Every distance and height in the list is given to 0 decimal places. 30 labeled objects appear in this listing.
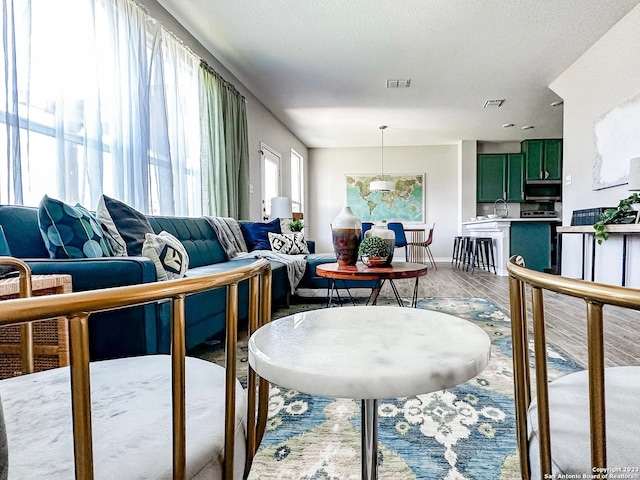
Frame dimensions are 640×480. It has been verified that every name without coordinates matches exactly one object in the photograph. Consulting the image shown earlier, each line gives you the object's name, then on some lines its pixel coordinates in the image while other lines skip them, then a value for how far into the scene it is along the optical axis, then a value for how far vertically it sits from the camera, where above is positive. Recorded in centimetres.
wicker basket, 120 -36
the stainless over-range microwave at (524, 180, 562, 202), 779 +79
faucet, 788 +47
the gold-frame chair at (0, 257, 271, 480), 41 -31
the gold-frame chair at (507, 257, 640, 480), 43 -31
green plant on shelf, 306 +12
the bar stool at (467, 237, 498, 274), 622 -38
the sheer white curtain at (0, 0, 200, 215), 185 +78
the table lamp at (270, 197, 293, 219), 507 +33
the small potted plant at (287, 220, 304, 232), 493 +7
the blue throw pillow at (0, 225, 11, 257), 131 -5
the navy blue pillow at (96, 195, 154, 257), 198 +3
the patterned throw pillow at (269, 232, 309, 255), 392 -13
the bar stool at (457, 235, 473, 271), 678 -39
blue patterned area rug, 114 -72
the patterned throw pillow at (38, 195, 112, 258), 158 +0
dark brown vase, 246 -3
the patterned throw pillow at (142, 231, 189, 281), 190 -12
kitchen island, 568 -15
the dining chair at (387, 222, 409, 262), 687 -6
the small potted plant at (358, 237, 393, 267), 249 -14
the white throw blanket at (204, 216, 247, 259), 345 -3
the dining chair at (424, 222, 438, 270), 708 -42
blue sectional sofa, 141 -33
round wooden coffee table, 224 -25
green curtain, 377 +91
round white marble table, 50 -19
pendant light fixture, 705 +86
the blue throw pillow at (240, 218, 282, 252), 397 -4
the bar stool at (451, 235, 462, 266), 754 -36
